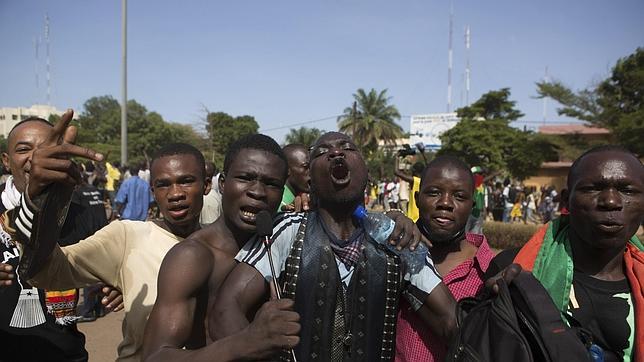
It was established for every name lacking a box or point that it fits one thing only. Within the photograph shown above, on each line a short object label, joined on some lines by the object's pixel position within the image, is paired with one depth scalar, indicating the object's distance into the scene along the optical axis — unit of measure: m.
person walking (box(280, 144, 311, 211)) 4.58
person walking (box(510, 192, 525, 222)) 20.62
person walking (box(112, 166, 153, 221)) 8.47
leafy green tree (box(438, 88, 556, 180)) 30.69
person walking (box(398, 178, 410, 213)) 17.73
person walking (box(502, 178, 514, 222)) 19.79
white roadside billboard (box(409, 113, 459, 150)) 51.47
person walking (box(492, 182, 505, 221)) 19.80
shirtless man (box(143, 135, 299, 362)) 1.50
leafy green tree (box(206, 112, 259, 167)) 48.84
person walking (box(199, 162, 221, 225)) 5.64
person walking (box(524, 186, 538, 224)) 21.94
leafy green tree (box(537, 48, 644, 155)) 20.59
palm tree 50.17
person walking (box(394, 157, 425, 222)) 7.97
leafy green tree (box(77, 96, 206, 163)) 53.26
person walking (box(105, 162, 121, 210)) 14.93
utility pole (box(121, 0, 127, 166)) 13.84
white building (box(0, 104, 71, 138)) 86.81
